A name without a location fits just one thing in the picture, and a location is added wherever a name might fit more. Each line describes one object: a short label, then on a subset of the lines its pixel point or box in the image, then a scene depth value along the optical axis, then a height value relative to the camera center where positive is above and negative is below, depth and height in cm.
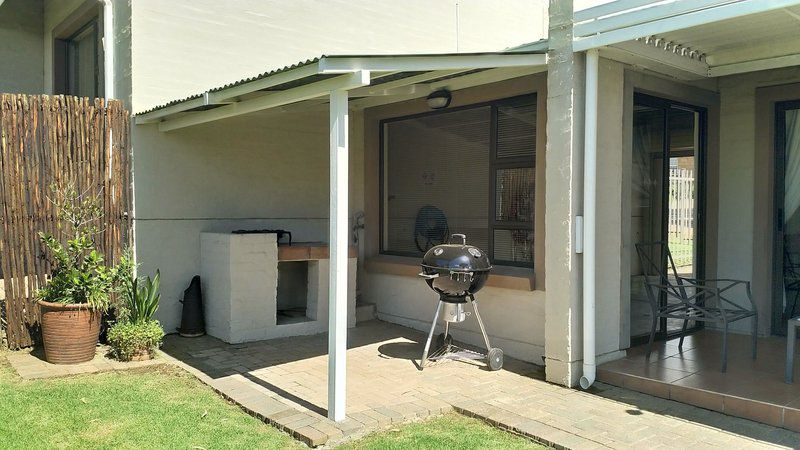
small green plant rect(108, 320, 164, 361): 616 -128
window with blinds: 656 +42
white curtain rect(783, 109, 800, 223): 662 +53
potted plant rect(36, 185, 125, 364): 600 -74
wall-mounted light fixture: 698 +133
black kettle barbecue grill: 582 -61
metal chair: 559 -84
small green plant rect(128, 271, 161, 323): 645 -94
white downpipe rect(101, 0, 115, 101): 746 +205
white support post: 459 -28
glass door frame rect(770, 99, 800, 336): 670 -3
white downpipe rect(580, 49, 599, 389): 532 +9
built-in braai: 703 -87
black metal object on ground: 729 -119
